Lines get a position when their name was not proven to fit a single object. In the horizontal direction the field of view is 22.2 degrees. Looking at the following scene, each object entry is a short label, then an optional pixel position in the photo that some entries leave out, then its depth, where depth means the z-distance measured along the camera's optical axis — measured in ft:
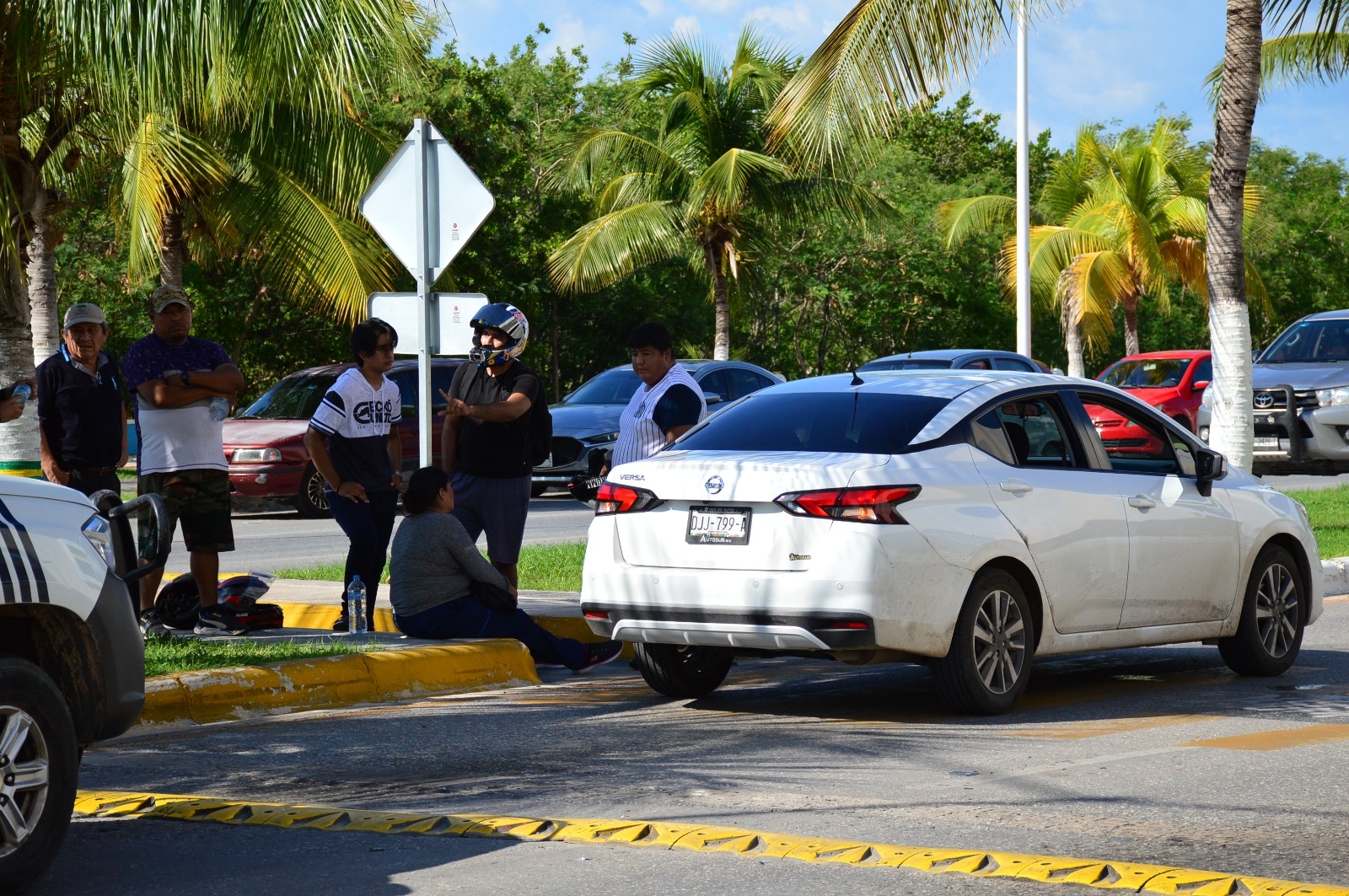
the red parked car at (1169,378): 162.92
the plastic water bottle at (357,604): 63.59
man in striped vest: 59.11
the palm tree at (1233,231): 91.33
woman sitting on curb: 58.65
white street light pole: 167.50
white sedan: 46.91
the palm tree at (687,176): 183.79
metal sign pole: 67.15
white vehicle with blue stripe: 30.83
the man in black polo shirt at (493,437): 61.55
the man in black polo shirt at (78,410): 60.33
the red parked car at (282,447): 121.17
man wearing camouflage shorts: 60.79
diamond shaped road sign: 68.12
